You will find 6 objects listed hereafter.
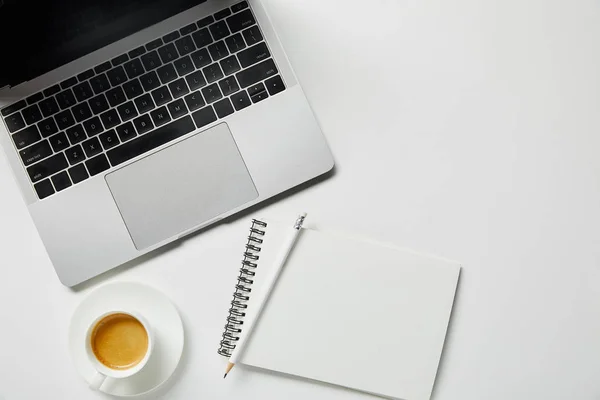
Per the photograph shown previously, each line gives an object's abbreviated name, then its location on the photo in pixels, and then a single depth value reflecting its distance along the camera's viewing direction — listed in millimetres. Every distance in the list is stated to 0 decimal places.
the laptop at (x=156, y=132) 708
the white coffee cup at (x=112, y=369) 681
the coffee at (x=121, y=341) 705
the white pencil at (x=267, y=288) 723
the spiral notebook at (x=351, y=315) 726
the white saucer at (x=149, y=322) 722
